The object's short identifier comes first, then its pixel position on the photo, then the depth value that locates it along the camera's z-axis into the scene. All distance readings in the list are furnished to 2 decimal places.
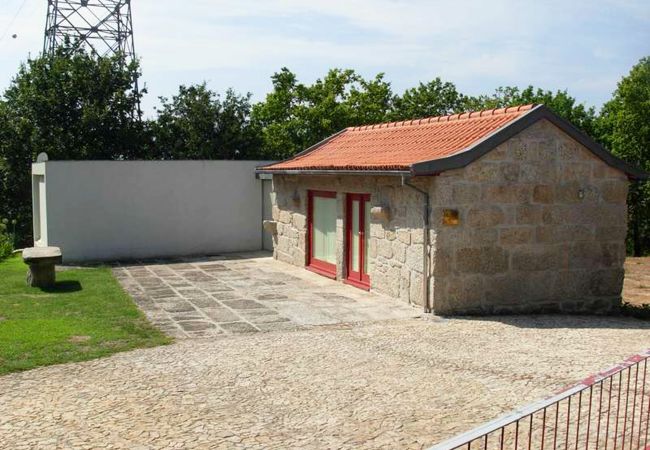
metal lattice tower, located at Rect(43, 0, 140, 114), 24.36
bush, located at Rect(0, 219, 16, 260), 18.02
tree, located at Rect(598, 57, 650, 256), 25.72
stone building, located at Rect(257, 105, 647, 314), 10.27
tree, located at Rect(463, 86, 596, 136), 29.68
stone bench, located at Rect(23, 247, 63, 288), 12.59
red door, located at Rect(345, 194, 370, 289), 12.60
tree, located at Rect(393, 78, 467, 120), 30.23
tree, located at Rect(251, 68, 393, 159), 28.22
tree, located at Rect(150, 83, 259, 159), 25.28
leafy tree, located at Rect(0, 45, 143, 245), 23.45
